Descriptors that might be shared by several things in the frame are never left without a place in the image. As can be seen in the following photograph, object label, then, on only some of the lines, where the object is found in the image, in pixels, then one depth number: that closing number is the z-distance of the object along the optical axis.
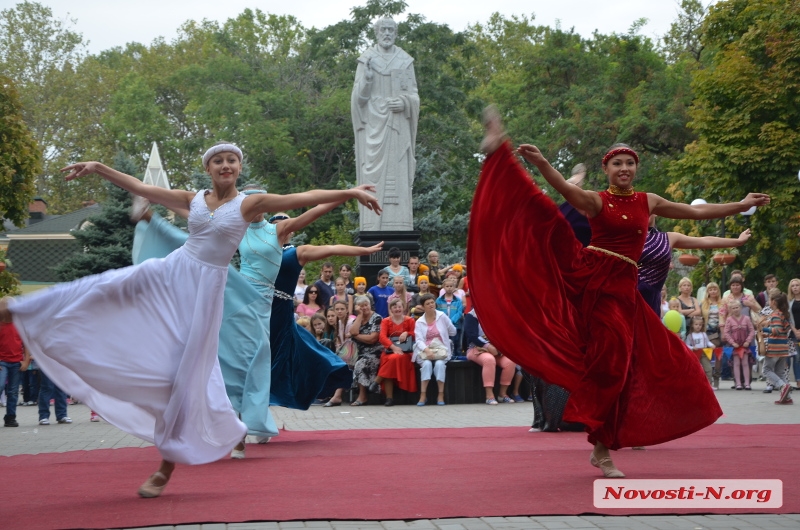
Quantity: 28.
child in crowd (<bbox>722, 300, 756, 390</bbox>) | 18.44
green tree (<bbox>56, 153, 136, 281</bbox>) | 24.03
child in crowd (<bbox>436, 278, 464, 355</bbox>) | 17.25
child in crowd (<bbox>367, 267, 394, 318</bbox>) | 18.25
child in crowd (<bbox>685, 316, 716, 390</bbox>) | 18.22
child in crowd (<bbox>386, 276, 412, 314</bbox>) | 17.47
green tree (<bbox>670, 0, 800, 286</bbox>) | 32.09
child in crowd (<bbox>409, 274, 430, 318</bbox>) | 17.22
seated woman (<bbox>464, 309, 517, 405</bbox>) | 16.41
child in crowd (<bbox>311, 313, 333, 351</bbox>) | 16.92
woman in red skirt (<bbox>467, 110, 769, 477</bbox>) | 7.54
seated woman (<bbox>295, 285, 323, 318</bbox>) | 17.75
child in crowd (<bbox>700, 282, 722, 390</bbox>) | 19.31
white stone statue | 24.23
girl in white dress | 6.82
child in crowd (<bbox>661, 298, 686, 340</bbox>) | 18.52
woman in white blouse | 16.16
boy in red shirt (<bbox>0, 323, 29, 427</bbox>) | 14.70
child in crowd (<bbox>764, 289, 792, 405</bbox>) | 16.73
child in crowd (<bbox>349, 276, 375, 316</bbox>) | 18.41
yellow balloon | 17.02
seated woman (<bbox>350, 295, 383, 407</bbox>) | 16.39
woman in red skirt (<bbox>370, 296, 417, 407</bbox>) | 16.25
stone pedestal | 23.56
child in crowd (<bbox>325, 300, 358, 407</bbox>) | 17.08
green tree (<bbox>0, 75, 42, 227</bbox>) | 36.36
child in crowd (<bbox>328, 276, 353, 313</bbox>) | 17.67
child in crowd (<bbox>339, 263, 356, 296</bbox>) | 18.43
